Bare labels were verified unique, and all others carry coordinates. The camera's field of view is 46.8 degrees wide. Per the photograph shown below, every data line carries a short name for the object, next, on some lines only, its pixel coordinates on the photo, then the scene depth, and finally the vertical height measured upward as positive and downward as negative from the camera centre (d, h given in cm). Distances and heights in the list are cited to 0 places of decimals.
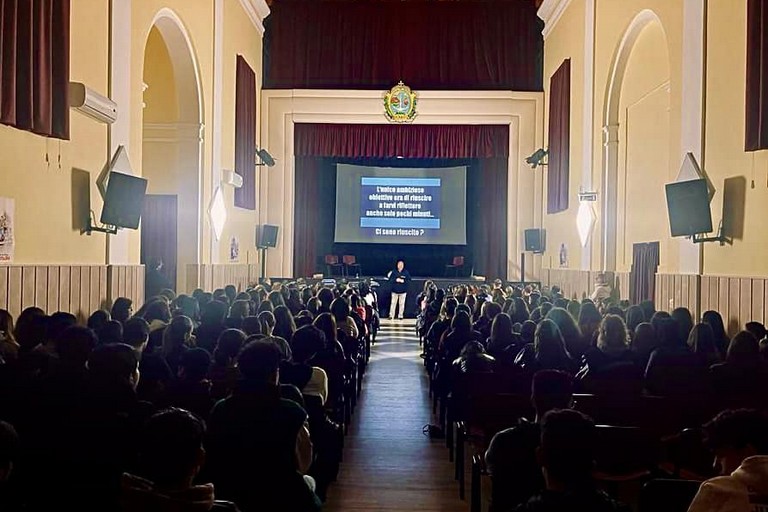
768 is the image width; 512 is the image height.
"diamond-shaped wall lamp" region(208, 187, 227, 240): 1516 +64
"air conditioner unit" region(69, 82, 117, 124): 884 +149
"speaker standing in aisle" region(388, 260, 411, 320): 2016 -86
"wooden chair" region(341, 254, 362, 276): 2280 -32
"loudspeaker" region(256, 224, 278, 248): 1938 +32
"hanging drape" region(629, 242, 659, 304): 1270 -23
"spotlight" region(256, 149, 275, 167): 1933 +203
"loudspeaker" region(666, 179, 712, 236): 988 +56
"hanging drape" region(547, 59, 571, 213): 1727 +233
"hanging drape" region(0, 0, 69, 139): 741 +161
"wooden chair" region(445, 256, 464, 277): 2290 -30
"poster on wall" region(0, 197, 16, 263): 755 +15
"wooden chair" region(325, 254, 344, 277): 2281 -35
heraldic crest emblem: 1988 +336
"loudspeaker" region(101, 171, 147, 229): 997 +55
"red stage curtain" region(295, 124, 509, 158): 2047 +259
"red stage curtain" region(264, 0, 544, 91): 1978 +467
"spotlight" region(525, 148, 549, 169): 1916 +211
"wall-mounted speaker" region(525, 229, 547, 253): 1948 +32
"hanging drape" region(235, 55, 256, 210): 1722 +235
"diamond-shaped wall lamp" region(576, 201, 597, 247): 1551 +61
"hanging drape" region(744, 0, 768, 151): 833 +174
